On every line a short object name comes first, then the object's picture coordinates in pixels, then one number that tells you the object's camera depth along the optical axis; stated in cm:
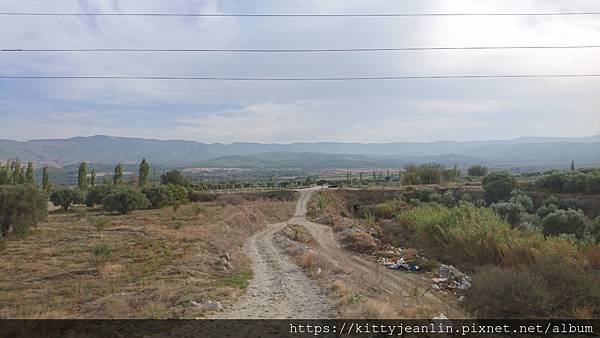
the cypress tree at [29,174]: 8060
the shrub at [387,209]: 5467
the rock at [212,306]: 1259
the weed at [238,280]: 1643
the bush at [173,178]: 8646
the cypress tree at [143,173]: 8844
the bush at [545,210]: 4232
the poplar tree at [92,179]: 9546
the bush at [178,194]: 6688
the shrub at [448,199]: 5629
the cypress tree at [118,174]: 9124
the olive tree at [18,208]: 3356
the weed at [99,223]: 3602
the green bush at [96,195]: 7097
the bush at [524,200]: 4809
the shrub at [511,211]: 4009
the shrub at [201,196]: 7252
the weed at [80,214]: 4992
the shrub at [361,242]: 3160
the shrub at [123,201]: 5656
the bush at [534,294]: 1428
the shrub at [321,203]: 6136
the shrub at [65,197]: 7038
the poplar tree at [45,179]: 8450
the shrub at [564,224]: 3192
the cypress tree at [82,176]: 8950
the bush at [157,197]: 6419
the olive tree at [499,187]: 6053
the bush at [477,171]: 11456
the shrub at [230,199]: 6481
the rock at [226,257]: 2154
